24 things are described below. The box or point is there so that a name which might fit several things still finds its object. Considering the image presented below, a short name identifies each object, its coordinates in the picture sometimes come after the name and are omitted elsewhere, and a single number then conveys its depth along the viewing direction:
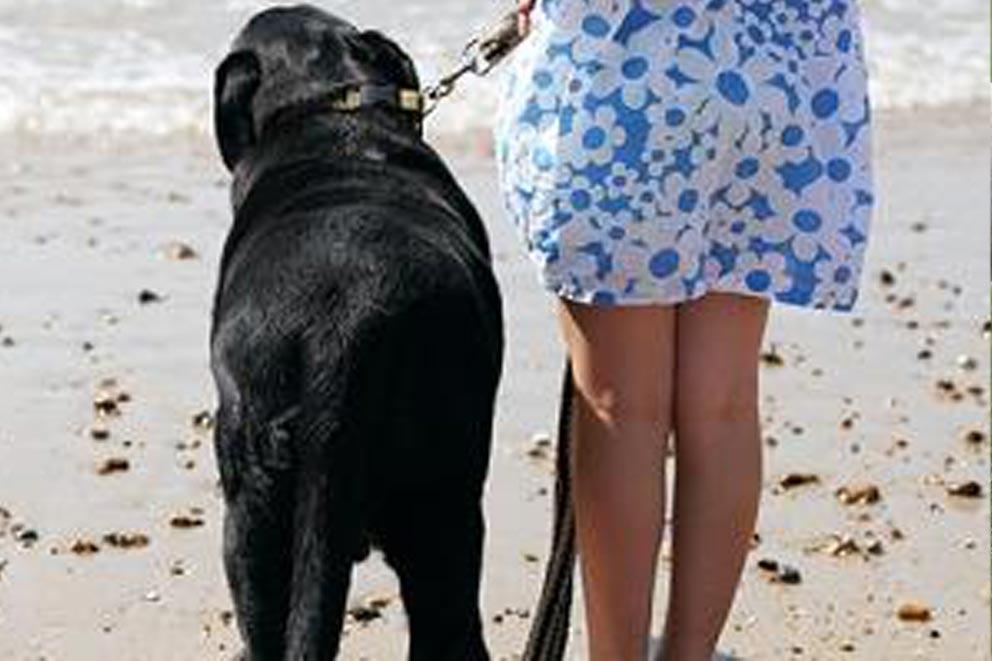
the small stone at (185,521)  6.82
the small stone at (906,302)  9.40
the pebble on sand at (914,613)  6.28
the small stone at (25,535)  6.65
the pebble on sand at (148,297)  9.07
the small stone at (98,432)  7.59
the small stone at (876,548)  6.75
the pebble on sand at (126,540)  6.68
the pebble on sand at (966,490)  7.23
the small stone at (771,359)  8.60
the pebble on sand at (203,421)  7.69
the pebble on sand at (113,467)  7.28
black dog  4.47
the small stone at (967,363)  8.58
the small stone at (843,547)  6.75
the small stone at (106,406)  7.83
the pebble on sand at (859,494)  7.17
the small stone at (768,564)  6.61
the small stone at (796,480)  7.31
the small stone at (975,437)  7.72
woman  4.53
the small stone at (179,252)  9.68
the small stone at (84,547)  6.61
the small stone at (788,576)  6.53
